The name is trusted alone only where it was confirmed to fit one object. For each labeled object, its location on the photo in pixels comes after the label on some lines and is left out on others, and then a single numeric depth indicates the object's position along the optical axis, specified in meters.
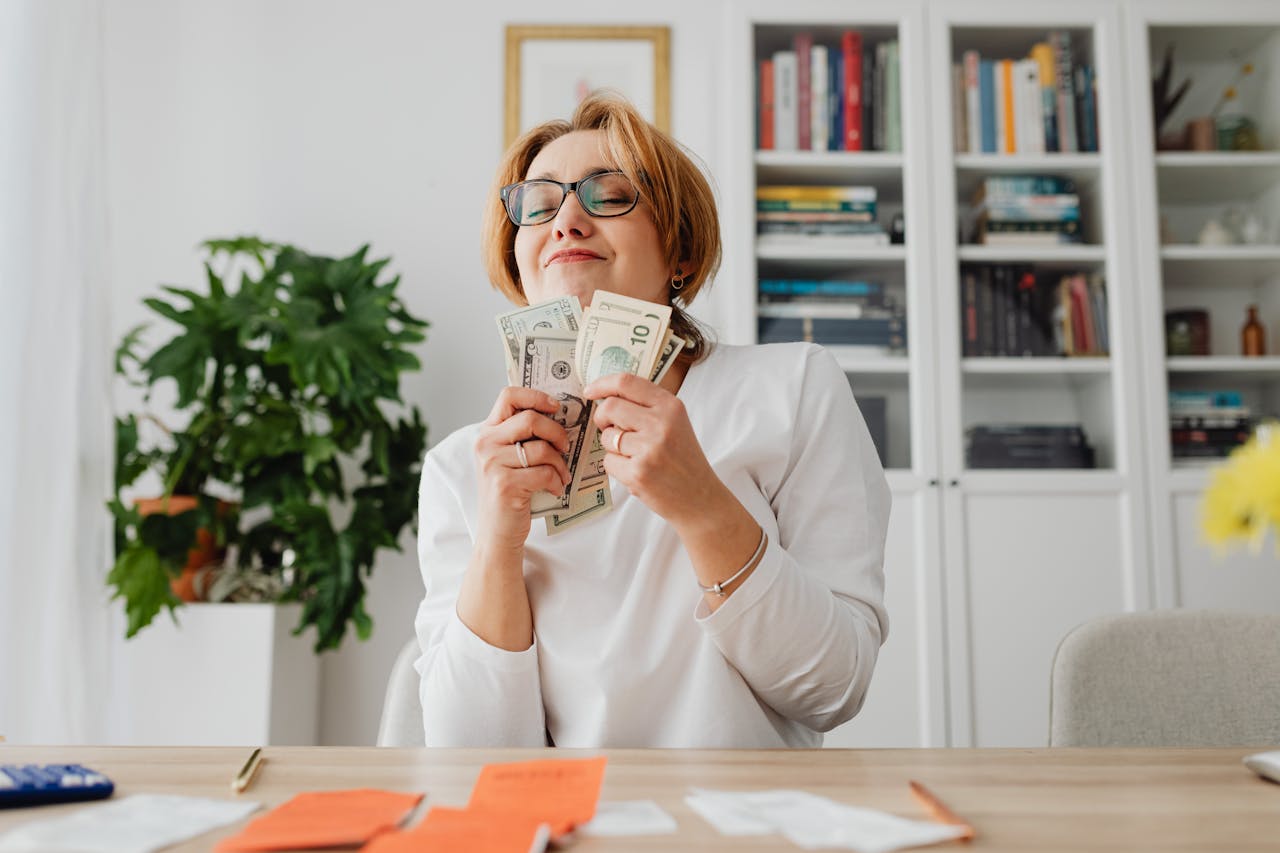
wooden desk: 0.61
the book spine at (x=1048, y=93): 2.70
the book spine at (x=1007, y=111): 2.70
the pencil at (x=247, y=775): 0.73
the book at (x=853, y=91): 2.71
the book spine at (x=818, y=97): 2.72
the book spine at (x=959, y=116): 2.69
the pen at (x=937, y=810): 0.61
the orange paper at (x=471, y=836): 0.57
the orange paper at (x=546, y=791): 0.64
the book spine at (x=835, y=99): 2.72
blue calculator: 0.69
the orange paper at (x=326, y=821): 0.59
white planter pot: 2.36
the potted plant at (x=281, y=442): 2.38
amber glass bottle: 2.69
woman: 1.00
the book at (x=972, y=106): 2.69
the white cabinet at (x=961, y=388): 2.49
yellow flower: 0.38
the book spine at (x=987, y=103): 2.69
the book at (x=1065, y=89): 2.70
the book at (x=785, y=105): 2.72
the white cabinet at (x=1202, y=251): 2.54
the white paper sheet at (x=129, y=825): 0.59
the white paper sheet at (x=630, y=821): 0.62
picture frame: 3.02
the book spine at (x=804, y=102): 2.72
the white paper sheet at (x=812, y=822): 0.59
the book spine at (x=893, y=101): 2.70
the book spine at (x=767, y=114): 2.71
